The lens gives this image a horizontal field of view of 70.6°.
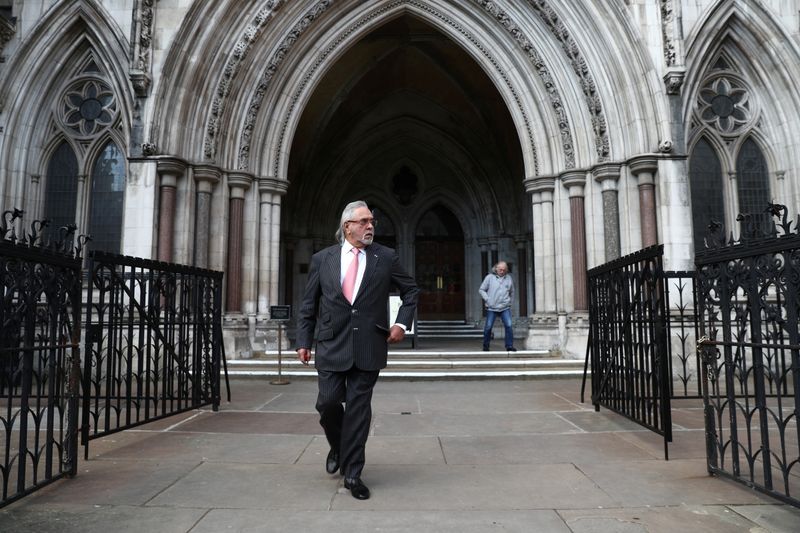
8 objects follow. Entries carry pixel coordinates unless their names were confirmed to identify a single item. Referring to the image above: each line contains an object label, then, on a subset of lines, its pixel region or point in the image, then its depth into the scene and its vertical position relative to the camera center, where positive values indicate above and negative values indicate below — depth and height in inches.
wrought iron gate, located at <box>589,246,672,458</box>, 173.8 -6.4
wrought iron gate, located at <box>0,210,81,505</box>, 123.3 -2.6
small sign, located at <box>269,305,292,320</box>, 335.6 +3.2
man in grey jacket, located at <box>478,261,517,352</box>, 420.8 +14.6
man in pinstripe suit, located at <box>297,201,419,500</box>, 134.9 -1.9
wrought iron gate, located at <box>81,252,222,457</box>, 178.5 -4.8
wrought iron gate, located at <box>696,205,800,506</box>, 116.7 +0.1
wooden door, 717.9 +49.4
